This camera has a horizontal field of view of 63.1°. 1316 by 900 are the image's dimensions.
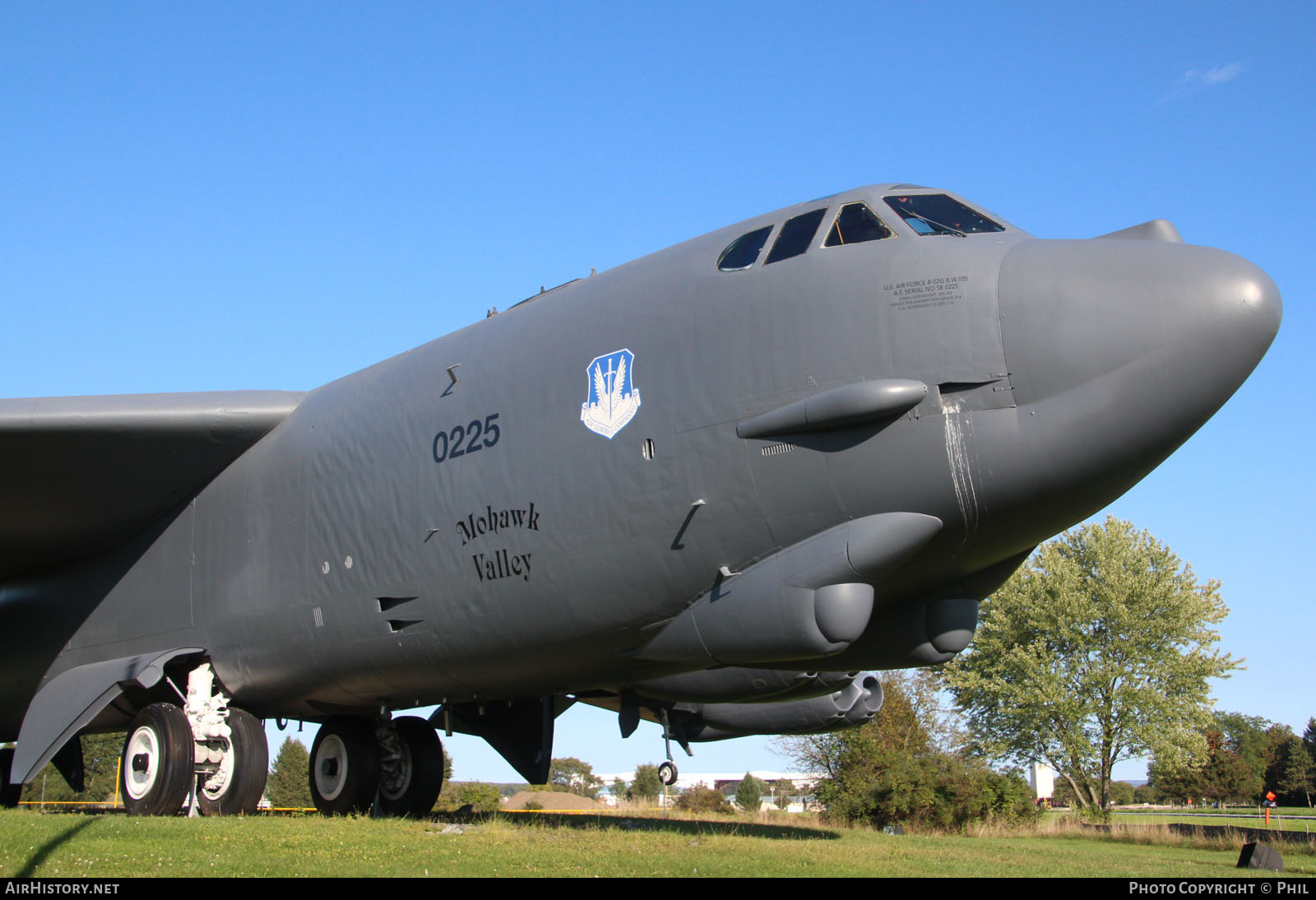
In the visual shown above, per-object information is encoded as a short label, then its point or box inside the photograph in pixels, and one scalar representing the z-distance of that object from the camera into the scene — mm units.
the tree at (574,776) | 68000
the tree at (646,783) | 51156
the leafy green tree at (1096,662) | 32562
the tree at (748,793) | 42281
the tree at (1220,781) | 63406
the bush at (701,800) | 29959
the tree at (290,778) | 47781
